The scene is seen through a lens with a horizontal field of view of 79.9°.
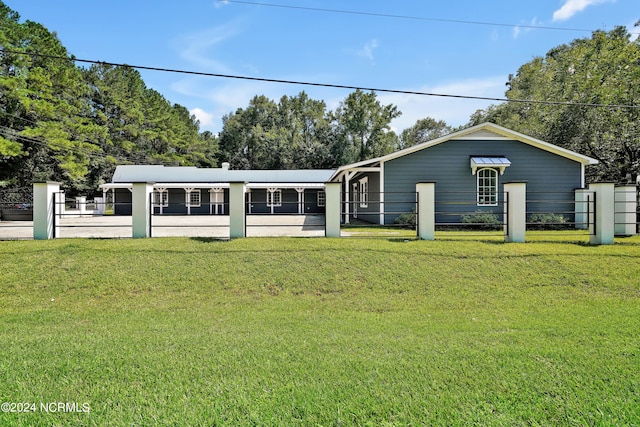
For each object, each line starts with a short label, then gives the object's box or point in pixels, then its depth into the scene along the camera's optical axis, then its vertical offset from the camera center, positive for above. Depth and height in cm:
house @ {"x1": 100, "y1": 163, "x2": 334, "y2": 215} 2692 +162
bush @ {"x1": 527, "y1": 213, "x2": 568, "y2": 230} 1419 -35
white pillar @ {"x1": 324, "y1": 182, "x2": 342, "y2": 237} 873 +1
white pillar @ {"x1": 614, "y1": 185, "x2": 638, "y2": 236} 995 +3
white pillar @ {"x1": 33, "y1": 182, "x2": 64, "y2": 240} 850 +3
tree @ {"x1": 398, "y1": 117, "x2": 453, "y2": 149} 4972 +1045
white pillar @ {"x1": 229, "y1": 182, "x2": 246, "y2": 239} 872 -4
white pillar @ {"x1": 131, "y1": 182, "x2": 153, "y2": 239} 863 +5
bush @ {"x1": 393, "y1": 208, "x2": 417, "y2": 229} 1427 -34
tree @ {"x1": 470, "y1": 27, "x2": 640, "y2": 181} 1762 +508
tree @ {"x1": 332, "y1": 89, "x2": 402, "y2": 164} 4266 +921
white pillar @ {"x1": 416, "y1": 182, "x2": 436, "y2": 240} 863 -5
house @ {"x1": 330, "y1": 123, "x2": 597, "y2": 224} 1478 +151
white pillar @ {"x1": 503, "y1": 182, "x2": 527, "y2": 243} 851 -8
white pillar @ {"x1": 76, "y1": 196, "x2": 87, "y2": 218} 2527 +23
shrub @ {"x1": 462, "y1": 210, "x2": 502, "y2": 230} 1405 -34
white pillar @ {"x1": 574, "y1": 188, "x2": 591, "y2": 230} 1385 +5
